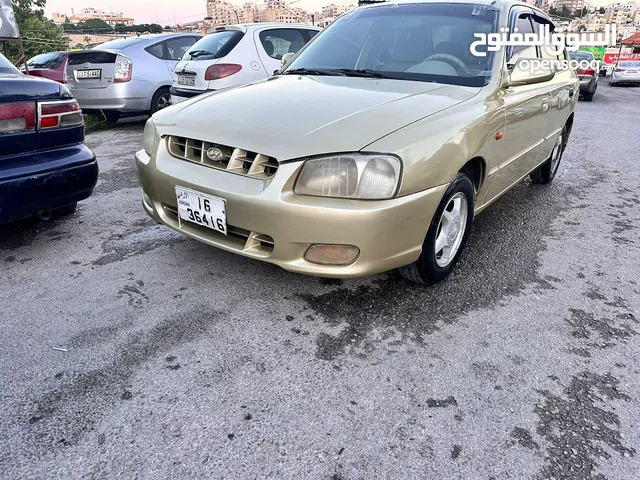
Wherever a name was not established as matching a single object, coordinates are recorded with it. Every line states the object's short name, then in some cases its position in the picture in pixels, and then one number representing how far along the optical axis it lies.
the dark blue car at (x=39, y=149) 2.71
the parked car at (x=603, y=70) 27.80
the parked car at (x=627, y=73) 18.75
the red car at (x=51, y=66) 7.88
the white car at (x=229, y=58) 6.39
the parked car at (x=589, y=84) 12.62
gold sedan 2.13
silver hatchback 7.11
